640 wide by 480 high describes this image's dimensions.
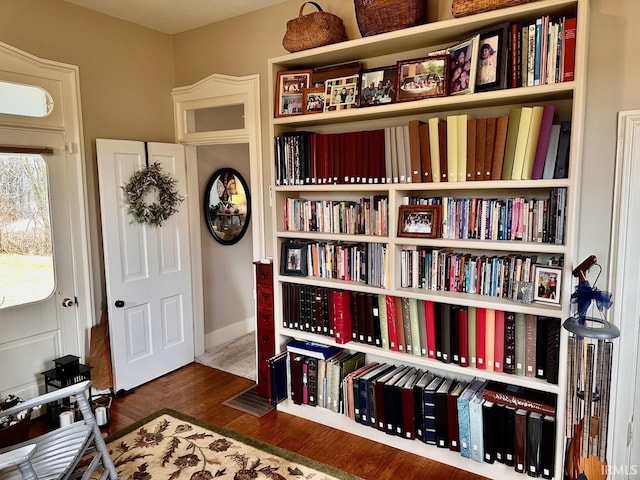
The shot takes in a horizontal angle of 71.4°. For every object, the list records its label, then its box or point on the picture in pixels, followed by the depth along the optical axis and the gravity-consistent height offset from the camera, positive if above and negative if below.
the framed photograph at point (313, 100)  2.85 +0.61
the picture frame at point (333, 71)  2.75 +0.77
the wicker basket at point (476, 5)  2.14 +0.92
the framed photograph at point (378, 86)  2.60 +0.64
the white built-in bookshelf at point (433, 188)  2.07 +0.03
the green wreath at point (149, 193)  3.52 +0.02
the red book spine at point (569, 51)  2.02 +0.64
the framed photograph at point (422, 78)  2.40 +0.64
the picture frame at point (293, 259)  3.01 -0.44
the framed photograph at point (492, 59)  2.20 +0.67
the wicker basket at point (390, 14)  2.43 +1.00
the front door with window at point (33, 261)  2.94 -0.42
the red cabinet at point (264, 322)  3.30 -0.95
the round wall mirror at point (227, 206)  4.37 -0.10
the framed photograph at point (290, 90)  2.93 +0.70
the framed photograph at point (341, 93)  2.73 +0.63
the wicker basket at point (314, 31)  2.74 +1.02
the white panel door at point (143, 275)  3.42 -0.64
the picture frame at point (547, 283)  2.15 -0.45
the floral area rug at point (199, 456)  2.52 -1.56
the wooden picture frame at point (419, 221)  2.48 -0.16
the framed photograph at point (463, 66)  2.29 +0.66
